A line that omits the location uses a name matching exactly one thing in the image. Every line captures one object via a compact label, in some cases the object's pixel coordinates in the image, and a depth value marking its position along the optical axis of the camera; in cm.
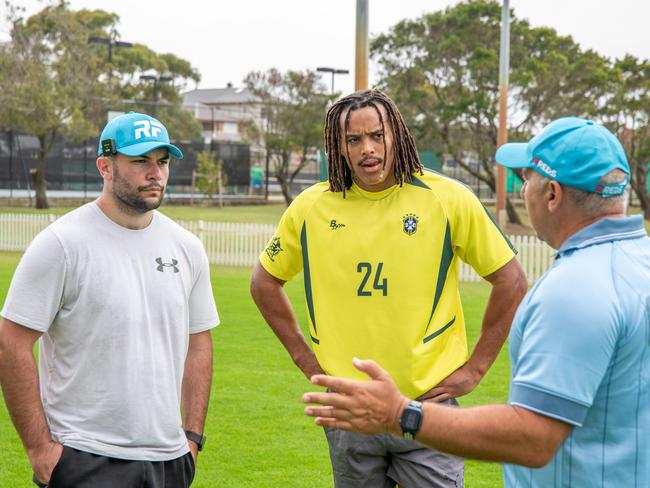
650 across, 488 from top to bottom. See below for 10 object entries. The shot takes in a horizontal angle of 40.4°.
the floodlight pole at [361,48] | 1413
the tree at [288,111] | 5125
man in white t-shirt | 354
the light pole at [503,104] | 2466
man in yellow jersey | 382
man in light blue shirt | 224
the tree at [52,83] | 3672
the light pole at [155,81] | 5601
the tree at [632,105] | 3997
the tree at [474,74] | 3775
